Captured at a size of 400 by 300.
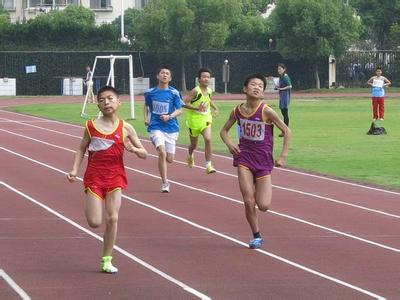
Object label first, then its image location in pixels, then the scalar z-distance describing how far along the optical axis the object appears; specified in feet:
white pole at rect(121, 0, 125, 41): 237.74
